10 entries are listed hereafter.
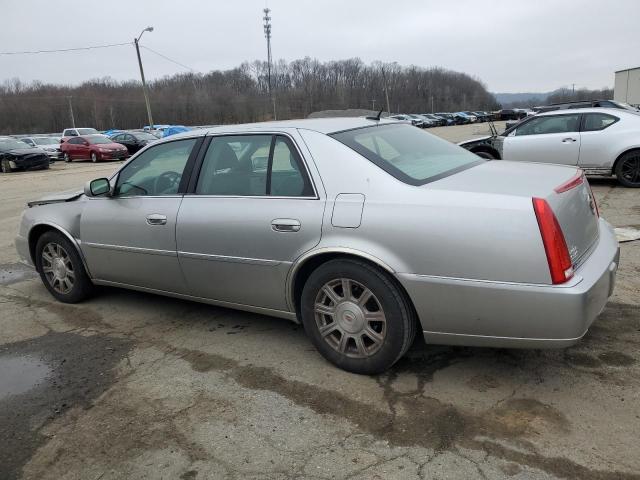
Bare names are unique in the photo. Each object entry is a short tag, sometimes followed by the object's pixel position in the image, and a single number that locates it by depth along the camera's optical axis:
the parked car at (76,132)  31.46
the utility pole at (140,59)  36.41
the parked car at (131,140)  30.91
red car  27.66
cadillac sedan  2.76
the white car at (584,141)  9.37
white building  54.03
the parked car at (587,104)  15.71
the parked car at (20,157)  23.23
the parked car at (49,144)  30.22
